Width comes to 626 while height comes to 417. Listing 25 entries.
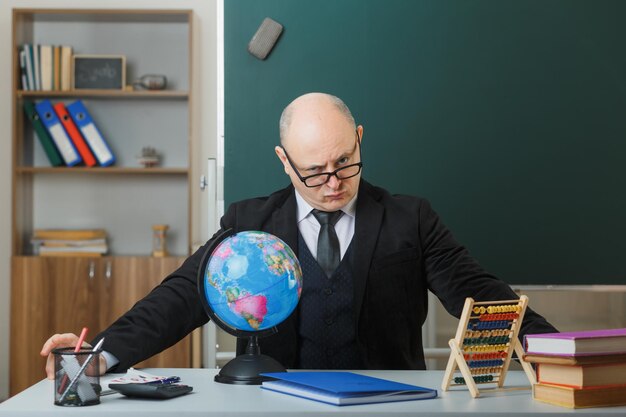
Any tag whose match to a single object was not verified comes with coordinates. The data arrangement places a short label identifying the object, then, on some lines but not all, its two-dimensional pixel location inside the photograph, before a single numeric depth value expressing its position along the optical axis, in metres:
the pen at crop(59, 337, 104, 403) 1.65
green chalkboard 3.52
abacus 1.80
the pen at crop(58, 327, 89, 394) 1.66
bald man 2.35
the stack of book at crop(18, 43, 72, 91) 5.42
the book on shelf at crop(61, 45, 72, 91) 5.45
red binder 5.43
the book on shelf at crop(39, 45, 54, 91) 5.42
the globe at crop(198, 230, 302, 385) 1.84
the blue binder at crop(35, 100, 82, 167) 5.43
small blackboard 5.50
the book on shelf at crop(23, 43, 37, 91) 5.41
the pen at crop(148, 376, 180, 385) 1.82
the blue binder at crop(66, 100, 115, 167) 5.44
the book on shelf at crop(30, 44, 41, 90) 5.42
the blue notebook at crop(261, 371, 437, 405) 1.63
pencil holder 1.65
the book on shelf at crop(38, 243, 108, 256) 5.38
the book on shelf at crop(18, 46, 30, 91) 5.43
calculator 1.69
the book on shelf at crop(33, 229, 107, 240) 5.43
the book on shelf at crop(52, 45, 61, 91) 5.45
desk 1.57
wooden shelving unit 5.60
